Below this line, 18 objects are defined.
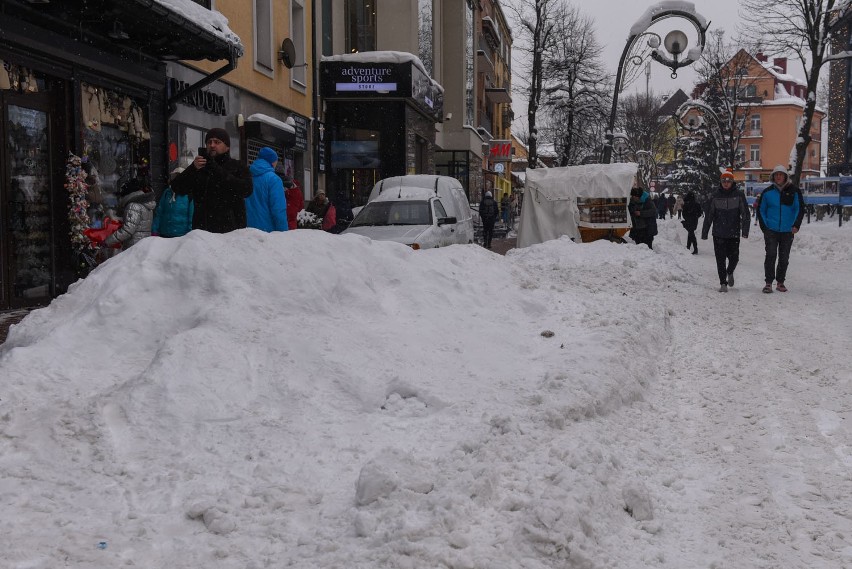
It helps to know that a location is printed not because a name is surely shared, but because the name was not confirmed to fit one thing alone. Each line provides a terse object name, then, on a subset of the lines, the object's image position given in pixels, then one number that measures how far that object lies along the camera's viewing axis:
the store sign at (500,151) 46.04
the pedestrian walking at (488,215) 25.81
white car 13.31
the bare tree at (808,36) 29.08
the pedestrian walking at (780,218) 12.43
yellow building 14.73
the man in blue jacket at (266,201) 7.79
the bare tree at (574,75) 40.16
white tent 21.47
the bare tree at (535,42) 34.47
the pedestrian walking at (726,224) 12.73
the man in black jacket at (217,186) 6.88
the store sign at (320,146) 23.27
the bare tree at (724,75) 51.48
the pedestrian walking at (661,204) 48.22
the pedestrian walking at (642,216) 19.61
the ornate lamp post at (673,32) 19.97
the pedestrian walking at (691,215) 22.14
